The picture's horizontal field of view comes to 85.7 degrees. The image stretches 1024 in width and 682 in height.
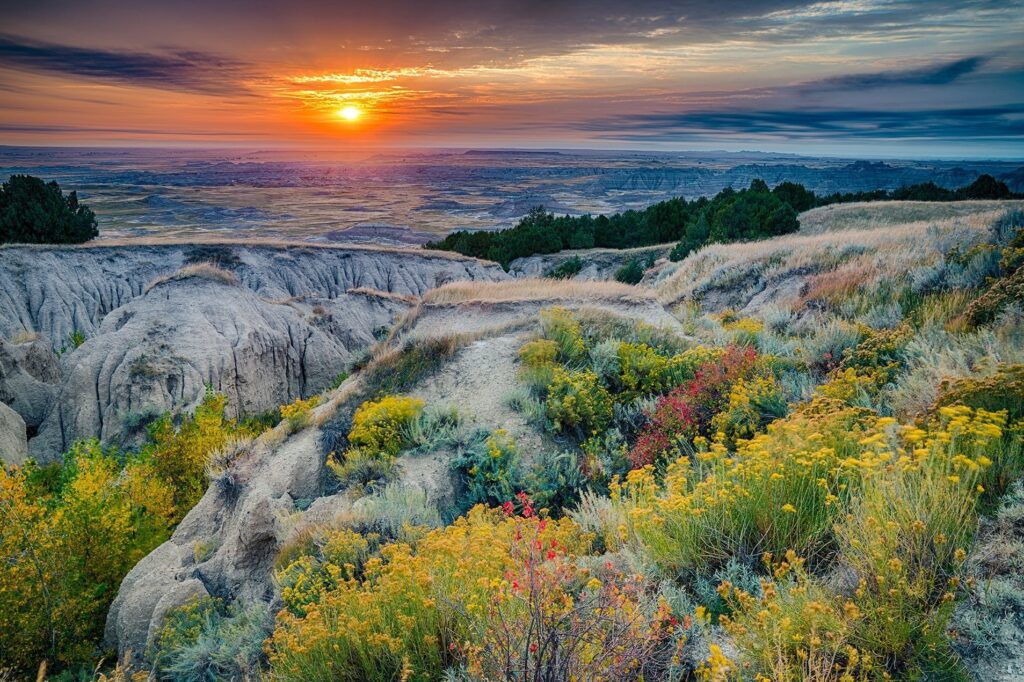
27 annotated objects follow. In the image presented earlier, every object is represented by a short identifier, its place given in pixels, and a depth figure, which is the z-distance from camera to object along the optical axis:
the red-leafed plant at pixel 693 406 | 8.00
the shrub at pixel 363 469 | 8.88
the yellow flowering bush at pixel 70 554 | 10.65
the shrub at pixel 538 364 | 10.60
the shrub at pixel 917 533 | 3.31
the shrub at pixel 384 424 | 9.52
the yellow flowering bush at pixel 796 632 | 3.18
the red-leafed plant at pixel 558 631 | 3.43
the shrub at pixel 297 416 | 11.70
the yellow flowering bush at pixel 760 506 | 4.60
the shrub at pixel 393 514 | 7.18
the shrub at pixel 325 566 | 6.09
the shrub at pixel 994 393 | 4.96
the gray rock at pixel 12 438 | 19.86
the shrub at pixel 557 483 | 8.01
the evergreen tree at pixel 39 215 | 47.41
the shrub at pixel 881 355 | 7.86
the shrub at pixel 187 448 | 18.47
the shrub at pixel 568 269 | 54.50
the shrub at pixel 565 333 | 11.80
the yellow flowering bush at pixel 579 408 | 9.52
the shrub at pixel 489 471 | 8.23
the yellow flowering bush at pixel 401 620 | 4.38
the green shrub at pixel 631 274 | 41.72
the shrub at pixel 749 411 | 7.67
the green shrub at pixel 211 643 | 6.14
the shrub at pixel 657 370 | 10.17
